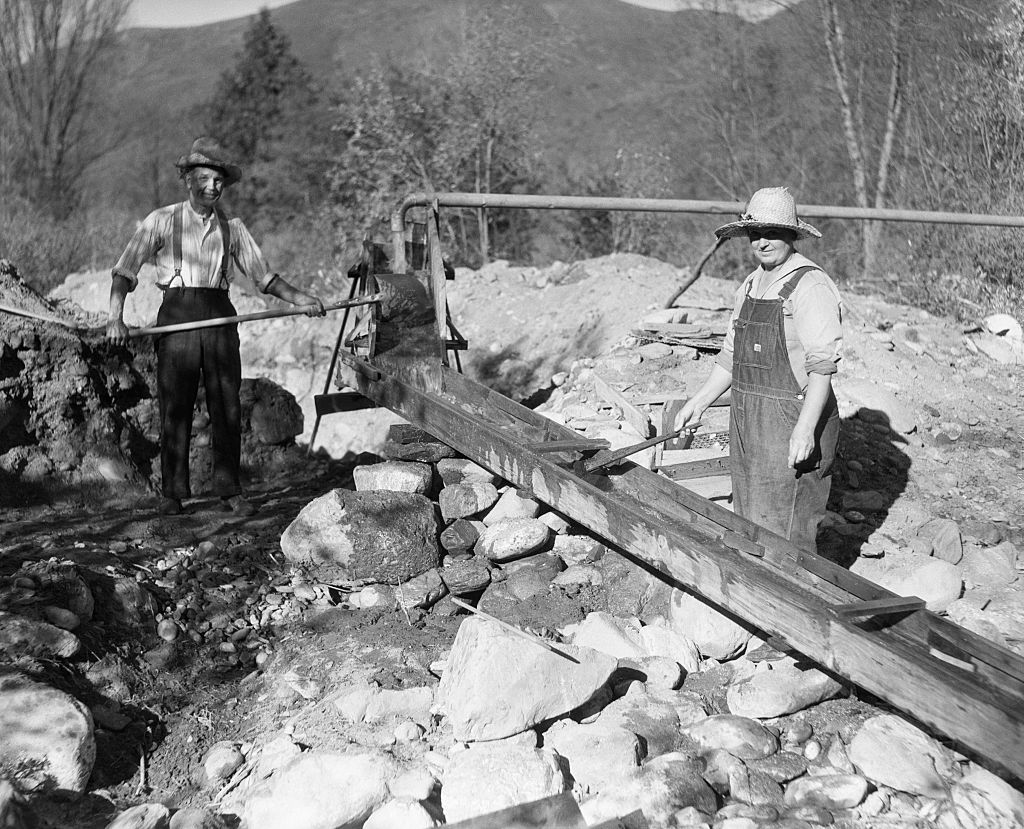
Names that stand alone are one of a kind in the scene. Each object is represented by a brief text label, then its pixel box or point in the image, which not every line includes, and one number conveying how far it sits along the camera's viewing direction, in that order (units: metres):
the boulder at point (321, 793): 2.97
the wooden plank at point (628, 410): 5.64
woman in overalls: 3.59
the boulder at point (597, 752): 3.15
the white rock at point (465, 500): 5.12
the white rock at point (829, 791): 2.96
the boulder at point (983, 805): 2.79
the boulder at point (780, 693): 3.43
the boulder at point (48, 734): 3.11
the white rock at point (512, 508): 5.04
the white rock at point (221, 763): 3.33
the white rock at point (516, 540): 4.77
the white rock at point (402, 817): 2.92
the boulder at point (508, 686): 3.30
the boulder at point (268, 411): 6.39
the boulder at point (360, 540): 4.67
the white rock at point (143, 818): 2.95
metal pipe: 5.73
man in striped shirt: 4.97
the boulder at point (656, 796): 2.94
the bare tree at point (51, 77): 21.38
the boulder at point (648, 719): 3.35
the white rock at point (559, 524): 4.91
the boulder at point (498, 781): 2.98
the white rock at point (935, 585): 4.11
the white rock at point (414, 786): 3.07
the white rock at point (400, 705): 3.58
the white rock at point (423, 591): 4.54
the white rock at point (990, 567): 4.39
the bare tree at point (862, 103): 12.55
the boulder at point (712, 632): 3.89
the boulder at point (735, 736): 3.25
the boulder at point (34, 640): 3.55
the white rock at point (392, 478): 5.25
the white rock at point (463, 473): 5.37
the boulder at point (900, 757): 2.99
